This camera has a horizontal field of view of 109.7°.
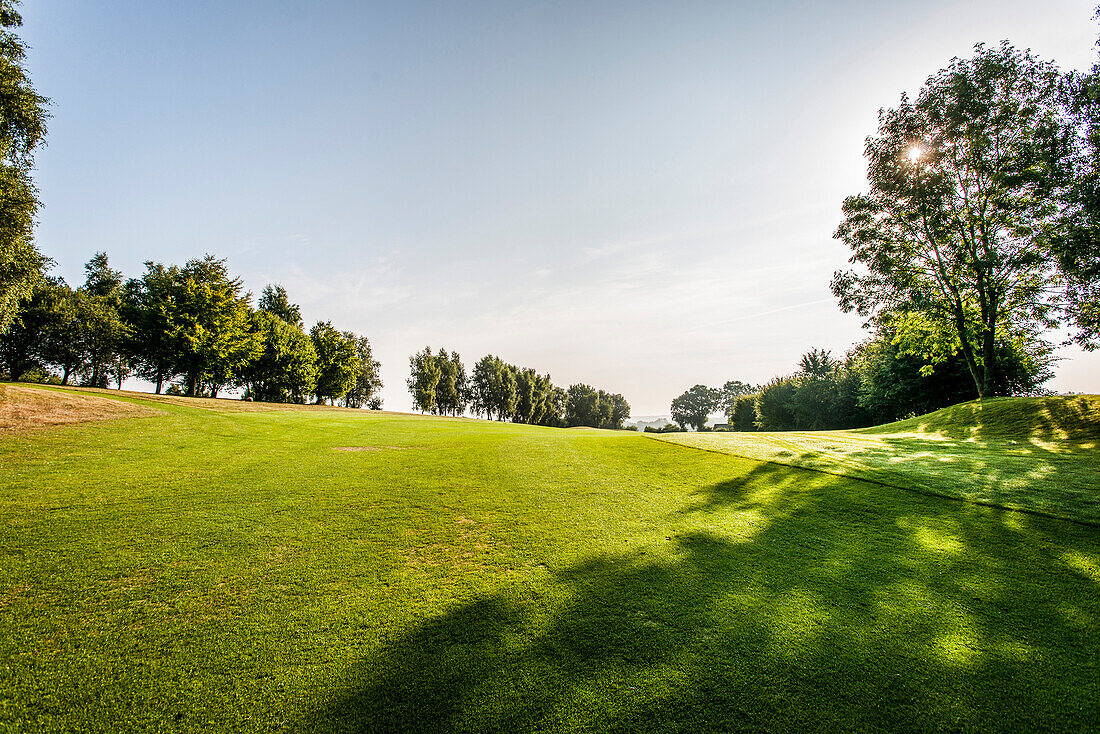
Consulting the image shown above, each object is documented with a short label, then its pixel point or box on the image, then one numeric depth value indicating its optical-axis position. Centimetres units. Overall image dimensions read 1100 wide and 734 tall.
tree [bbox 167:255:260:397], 3947
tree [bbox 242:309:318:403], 5112
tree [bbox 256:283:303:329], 6556
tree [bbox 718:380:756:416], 14100
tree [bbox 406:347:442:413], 7325
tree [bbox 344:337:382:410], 7394
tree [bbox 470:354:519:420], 8356
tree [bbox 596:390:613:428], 11944
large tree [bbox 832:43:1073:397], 2078
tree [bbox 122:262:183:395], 3938
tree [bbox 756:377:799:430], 5591
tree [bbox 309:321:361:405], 5809
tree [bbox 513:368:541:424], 8912
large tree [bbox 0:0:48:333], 1730
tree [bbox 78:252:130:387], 4538
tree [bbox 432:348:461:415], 7994
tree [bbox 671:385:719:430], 14062
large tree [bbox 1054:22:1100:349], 1522
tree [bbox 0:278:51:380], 4212
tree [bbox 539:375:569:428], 9881
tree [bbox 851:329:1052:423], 3466
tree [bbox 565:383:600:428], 11744
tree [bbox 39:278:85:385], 4281
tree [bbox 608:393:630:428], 13388
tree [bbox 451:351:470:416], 8479
